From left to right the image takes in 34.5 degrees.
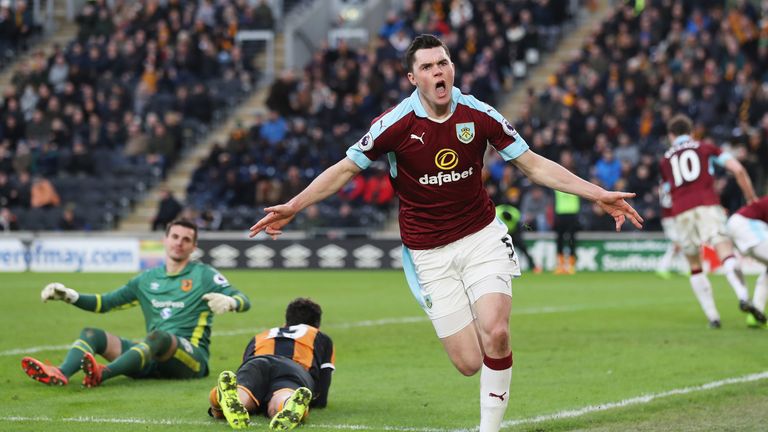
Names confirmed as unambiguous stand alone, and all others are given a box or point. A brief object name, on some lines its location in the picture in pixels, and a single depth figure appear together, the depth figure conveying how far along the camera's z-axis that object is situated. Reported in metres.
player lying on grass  8.07
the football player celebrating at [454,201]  7.50
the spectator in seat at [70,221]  31.08
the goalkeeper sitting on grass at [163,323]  9.98
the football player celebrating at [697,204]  14.63
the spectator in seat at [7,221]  31.06
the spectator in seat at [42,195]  31.75
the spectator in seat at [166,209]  29.92
